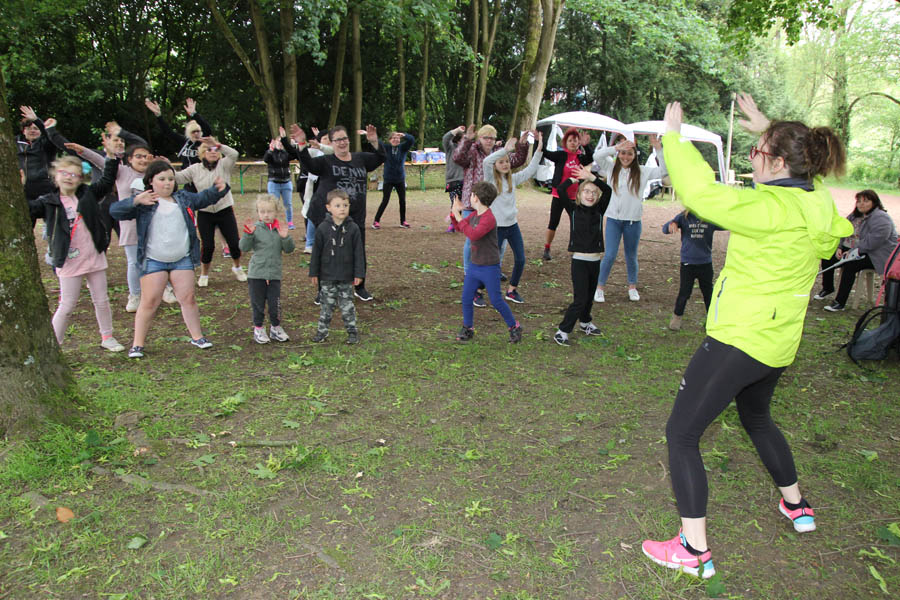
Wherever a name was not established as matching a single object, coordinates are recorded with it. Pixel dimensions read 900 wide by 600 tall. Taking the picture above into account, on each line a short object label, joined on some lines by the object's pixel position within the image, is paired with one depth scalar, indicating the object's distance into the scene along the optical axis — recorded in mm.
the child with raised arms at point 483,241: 5930
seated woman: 7145
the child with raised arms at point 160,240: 5379
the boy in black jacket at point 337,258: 5945
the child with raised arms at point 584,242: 6172
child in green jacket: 5887
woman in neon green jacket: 2672
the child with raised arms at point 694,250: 6496
